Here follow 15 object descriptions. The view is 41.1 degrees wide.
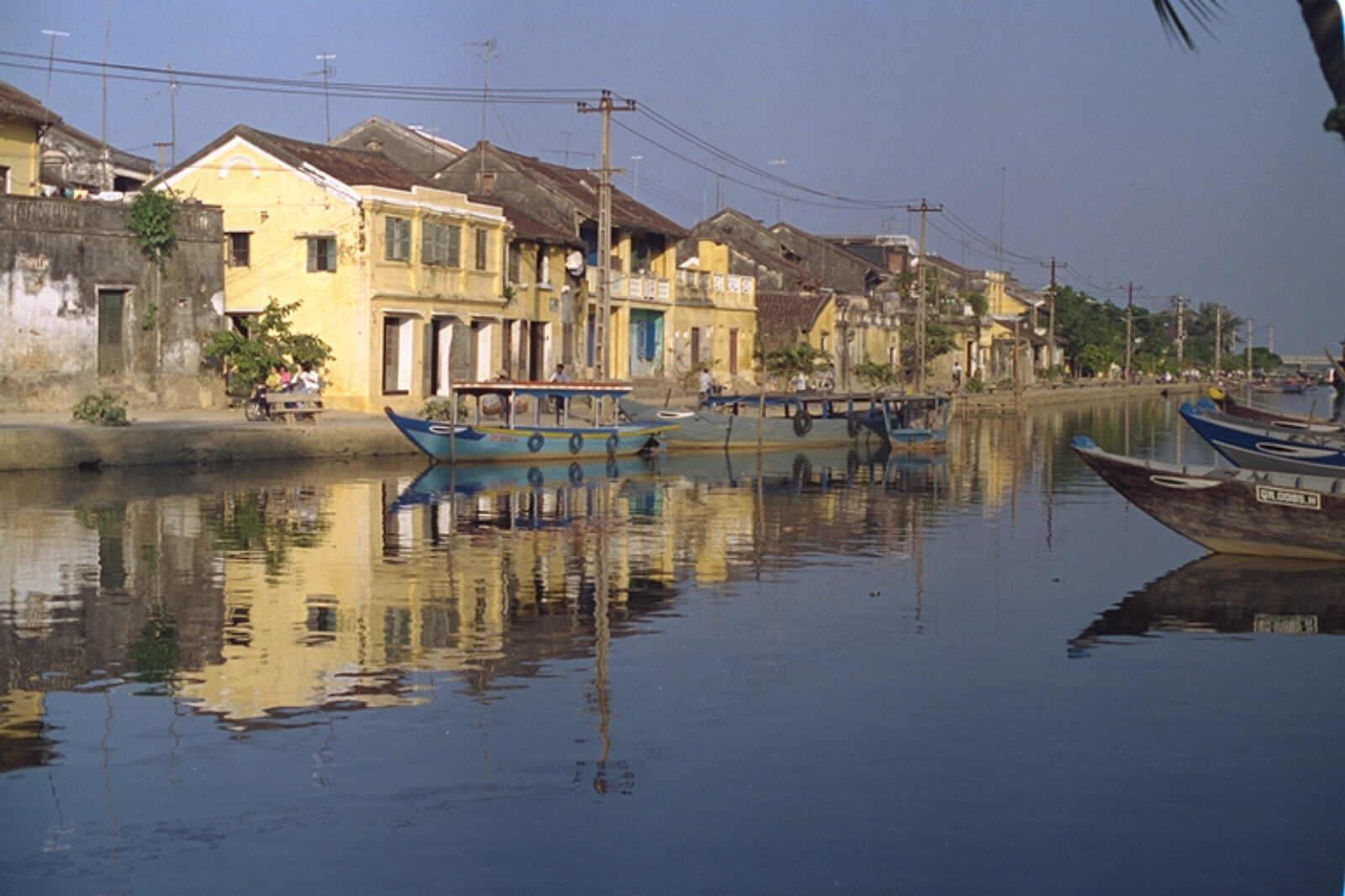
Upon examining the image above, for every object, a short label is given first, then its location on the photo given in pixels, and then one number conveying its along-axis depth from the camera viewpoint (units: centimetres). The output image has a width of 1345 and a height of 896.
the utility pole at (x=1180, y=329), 13038
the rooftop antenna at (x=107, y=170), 5128
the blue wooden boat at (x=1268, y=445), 2772
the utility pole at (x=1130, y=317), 11409
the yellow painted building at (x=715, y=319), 6203
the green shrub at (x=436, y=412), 4044
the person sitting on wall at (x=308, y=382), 3919
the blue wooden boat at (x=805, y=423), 4428
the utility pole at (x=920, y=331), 6488
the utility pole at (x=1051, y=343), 9673
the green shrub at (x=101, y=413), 3312
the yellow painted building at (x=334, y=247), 4338
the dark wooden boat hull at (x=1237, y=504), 2078
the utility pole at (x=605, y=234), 4197
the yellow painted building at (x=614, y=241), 5484
